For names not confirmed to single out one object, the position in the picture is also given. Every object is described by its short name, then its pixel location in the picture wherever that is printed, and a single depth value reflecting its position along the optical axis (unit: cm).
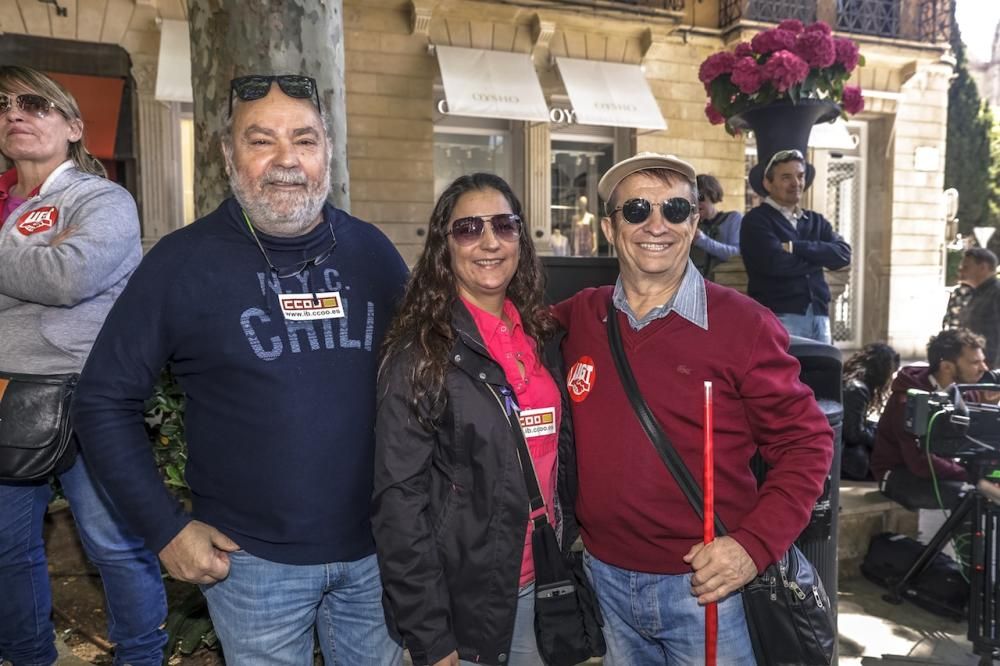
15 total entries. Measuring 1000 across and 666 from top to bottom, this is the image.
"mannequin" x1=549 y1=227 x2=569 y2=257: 1209
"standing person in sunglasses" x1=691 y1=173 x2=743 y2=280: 529
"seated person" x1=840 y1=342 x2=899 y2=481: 569
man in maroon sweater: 178
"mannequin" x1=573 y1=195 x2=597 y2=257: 1234
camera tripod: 362
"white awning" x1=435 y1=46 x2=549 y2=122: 997
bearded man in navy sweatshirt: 172
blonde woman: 221
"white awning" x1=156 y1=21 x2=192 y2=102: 852
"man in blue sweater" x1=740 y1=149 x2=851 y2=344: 441
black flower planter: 466
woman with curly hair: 174
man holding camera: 468
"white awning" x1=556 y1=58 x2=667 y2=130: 1071
